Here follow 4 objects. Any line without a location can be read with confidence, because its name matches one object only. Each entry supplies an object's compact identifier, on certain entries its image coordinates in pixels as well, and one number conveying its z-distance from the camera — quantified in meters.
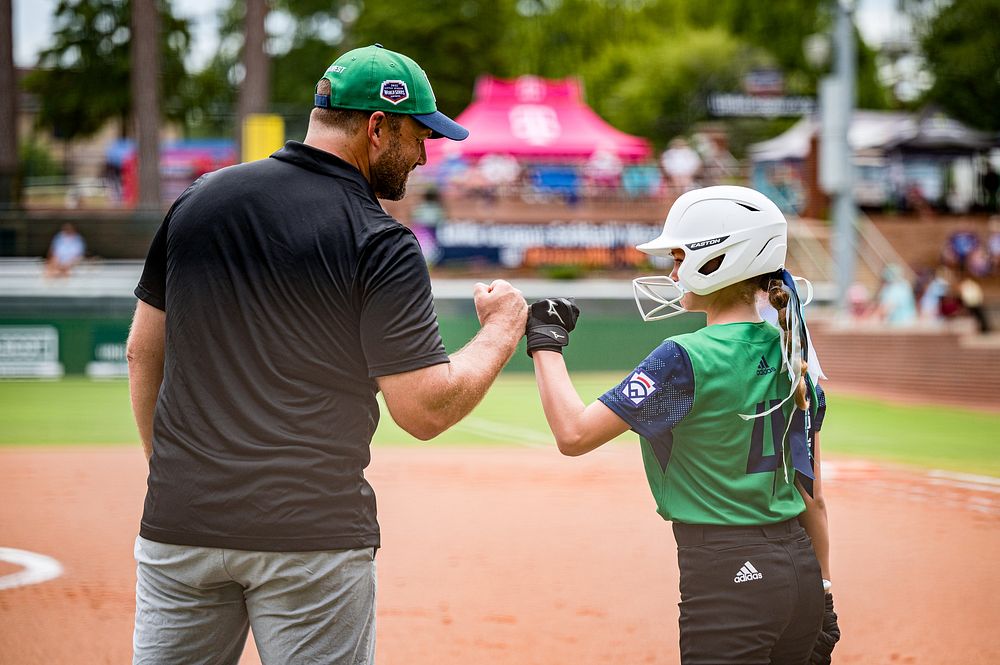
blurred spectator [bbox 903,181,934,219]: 28.59
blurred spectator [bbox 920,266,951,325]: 21.17
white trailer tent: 27.66
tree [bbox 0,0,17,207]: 27.81
